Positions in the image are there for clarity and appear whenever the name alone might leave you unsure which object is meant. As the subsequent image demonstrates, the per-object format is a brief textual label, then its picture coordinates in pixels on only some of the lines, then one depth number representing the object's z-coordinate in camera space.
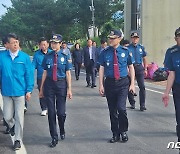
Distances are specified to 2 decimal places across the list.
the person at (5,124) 6.02
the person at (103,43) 12.23
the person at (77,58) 16.47
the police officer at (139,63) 8.63
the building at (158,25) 21.22
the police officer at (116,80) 6.01
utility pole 39.16
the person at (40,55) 8.16
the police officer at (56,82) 6.10
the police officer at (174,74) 5.14
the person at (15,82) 5.83
